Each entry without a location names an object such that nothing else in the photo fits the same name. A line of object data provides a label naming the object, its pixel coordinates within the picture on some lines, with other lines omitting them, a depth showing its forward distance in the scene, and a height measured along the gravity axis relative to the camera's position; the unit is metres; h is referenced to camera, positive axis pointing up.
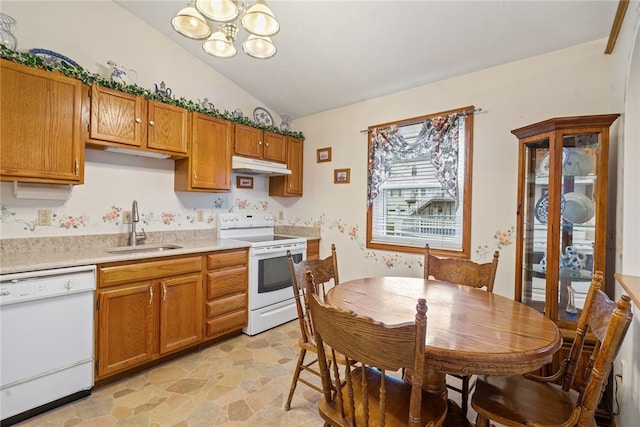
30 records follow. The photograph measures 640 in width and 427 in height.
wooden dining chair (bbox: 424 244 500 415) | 1.96 -0.41
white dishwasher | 1.67 -0.81
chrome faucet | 2.64 -0.18
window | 2.66 +0.28
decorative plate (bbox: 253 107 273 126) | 3.57 +1.15
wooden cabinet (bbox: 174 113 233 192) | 2.83 +0.49
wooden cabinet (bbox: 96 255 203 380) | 2.03 -0.79
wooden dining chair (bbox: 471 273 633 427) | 0.95 -0.79
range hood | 3.18 +0.49
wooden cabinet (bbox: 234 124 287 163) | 3.23 +0.76
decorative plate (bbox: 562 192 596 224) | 1.95 +0.05
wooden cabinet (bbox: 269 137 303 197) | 3.79 +0.42
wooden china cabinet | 1.85 +0.02
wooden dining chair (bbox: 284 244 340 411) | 1.80 -0.47
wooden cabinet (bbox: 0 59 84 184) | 1.84 +0.53
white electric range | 2.95 -0.63
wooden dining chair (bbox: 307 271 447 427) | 0.88 -0.47
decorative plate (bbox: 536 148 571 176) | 2.02 +0.37
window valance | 2.68 +0.63
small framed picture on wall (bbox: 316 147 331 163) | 3.65 +0.71
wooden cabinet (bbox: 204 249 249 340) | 2.64 -0.78
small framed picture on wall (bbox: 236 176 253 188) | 3.62 +0.35
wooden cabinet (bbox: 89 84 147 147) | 2.21 +0.71
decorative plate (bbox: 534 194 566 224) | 2.07 +0.04
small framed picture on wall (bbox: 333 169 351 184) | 3.46 +0.42
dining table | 1.03 -0.47
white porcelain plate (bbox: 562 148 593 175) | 1.95 +0.35
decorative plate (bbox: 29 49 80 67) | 2.03 +1.05
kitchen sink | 2.34 -0.35
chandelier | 1.58 +1.08
